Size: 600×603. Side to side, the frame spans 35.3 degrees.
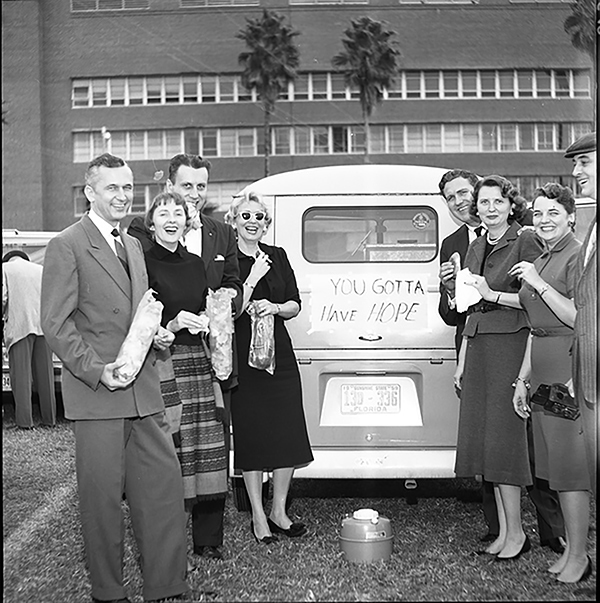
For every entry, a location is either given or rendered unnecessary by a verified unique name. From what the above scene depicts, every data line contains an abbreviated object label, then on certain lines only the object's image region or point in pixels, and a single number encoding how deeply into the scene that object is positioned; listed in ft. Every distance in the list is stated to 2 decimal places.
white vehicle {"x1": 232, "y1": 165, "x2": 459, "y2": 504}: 17.20
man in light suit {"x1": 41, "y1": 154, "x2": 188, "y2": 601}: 12.75
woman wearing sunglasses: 17.04
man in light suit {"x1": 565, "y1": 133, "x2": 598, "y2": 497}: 12.54
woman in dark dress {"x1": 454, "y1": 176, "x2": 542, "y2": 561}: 15.47
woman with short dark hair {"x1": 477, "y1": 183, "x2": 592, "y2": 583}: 13.85
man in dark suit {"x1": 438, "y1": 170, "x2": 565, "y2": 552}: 16.34
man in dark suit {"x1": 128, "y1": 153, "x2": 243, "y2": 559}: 15.64
